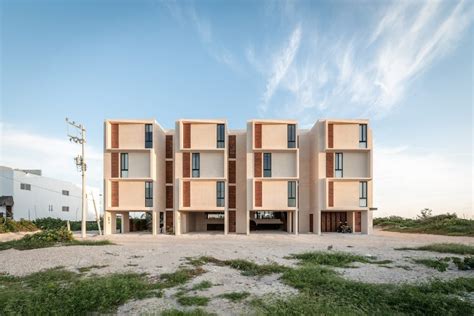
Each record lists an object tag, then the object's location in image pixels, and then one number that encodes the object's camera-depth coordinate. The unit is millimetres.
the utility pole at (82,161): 22359
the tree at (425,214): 33812
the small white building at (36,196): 38094
